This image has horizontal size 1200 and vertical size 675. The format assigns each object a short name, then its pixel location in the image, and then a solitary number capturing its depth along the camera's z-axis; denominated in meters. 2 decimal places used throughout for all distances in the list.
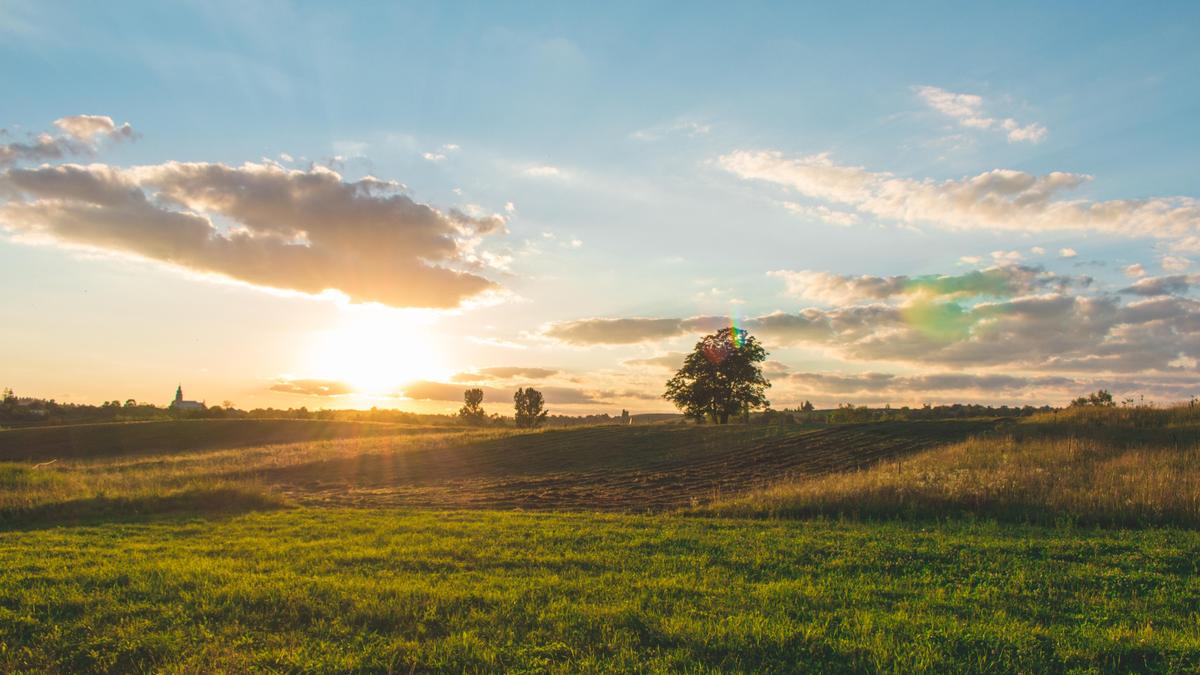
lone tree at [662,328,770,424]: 75.31
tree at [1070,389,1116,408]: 53.78
